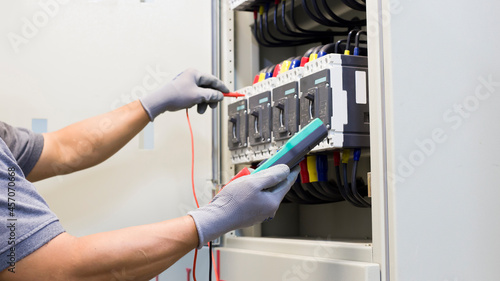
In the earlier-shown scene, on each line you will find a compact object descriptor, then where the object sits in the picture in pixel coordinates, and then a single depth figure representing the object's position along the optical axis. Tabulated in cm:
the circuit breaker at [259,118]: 154
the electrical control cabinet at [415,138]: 114
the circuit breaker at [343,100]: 127
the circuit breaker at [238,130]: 167
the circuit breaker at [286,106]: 143
